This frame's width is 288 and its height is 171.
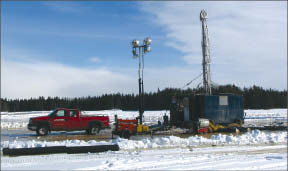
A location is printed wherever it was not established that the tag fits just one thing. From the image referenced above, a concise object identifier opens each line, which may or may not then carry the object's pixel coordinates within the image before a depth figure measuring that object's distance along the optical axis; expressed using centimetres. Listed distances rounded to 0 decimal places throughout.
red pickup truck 2080
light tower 2186
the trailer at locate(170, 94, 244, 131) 2170
